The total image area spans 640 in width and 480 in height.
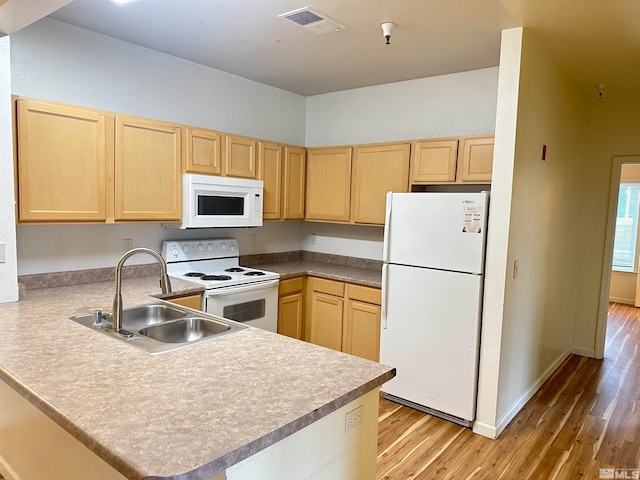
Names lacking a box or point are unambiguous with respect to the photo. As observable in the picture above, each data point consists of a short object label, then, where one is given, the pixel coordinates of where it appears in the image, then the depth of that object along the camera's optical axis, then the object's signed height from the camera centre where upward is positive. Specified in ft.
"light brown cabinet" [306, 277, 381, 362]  11.41 -3.04
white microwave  10.35 +0.06
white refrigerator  9.08 -1.97
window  21.93 -0.45
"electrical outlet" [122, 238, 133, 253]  10.44 -1.08
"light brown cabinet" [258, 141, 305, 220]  12.42 +0.84
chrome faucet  6.10 -1.38
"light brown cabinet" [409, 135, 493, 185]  10.16 +1.33
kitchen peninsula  3.52 -1.96
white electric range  10.20 -1.89
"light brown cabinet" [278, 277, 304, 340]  12.05 -2.91
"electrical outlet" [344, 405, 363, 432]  4.83 -2.42
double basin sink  6.30 -2.00
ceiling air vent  8.04 +3.70
